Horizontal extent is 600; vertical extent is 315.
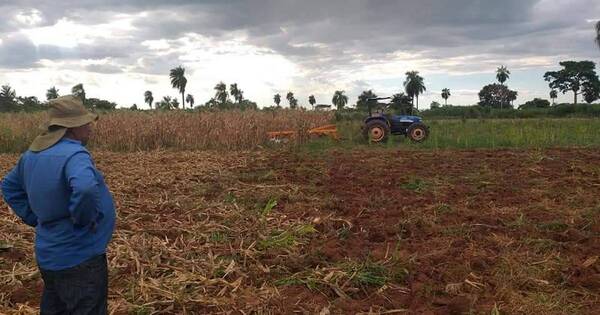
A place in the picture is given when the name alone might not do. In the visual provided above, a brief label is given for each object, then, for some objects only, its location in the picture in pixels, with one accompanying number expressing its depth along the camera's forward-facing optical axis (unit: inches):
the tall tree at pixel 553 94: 3184.5
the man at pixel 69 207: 108.2
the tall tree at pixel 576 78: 2940.5
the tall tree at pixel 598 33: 2114.7
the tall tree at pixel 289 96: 2707.9
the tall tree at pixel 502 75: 3417.8
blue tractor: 698.2
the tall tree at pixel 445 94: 3511.3
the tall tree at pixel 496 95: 3105.3
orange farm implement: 705.0
